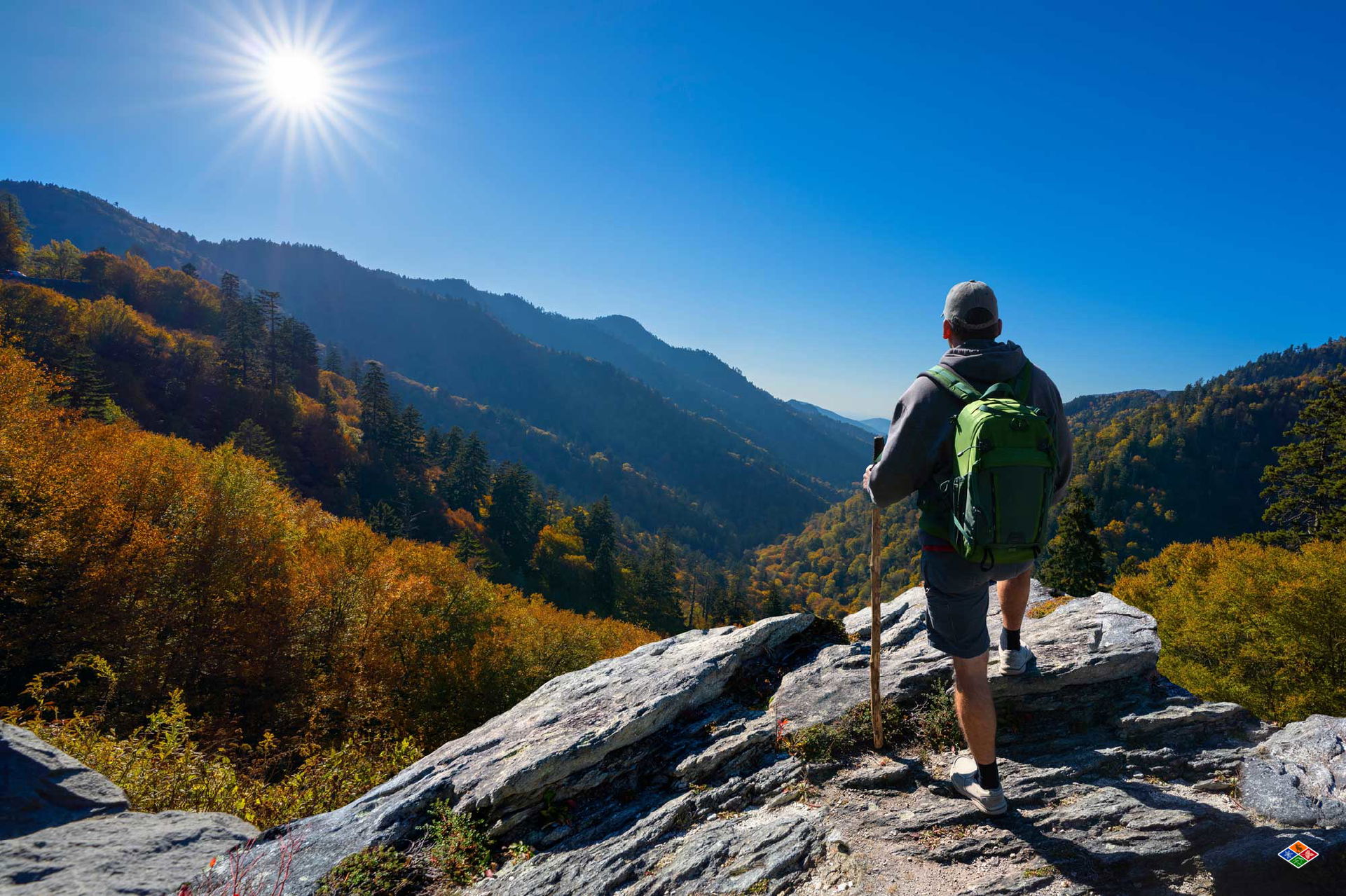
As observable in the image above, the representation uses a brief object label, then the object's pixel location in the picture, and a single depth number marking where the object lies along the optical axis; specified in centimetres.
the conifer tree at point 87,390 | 4400
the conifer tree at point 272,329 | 8019
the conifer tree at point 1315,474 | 2636
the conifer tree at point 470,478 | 8681
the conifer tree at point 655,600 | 7638
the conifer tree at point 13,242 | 7631
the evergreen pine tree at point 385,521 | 6222
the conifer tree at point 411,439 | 8512
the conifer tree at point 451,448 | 9999
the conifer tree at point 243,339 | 7812
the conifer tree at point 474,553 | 6172
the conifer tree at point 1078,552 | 3117
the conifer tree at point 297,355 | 8431
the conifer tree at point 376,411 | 8362
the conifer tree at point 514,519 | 8031
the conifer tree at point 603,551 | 7900
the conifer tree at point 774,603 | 6644
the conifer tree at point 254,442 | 5875
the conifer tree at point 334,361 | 12912
